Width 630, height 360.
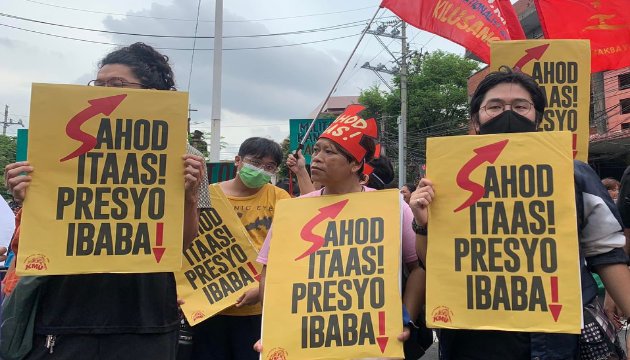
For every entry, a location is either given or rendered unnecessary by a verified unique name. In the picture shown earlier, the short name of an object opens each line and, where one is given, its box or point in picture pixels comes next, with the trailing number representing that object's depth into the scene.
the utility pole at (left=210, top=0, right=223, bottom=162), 9.46
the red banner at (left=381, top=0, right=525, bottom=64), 4.92
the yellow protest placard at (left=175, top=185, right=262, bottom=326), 3.15
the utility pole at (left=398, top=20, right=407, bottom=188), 25.07
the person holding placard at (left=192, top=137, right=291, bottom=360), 3.15
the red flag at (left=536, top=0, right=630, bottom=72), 4.45
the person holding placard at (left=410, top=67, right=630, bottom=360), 1.92
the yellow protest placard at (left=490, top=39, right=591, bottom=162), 3.29
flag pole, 5.44
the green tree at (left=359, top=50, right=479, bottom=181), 35.91
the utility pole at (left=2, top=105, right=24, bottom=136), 57.31
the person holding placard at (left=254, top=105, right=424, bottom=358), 2.49
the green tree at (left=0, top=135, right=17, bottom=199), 41.95
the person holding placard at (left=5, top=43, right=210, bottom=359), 2.01
